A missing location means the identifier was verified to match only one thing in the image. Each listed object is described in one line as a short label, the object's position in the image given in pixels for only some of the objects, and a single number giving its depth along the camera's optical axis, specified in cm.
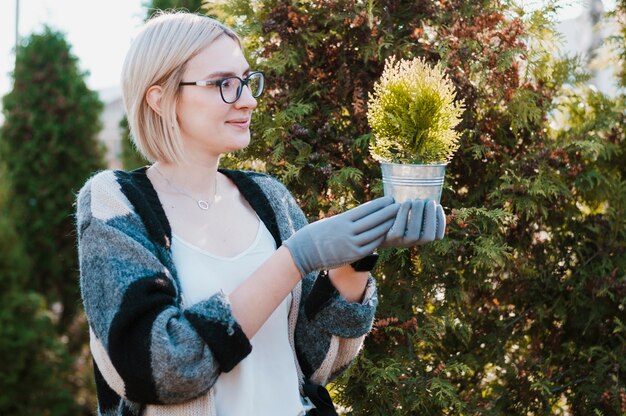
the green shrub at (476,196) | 268
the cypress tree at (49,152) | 642
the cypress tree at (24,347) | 543
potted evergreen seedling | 173
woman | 166
